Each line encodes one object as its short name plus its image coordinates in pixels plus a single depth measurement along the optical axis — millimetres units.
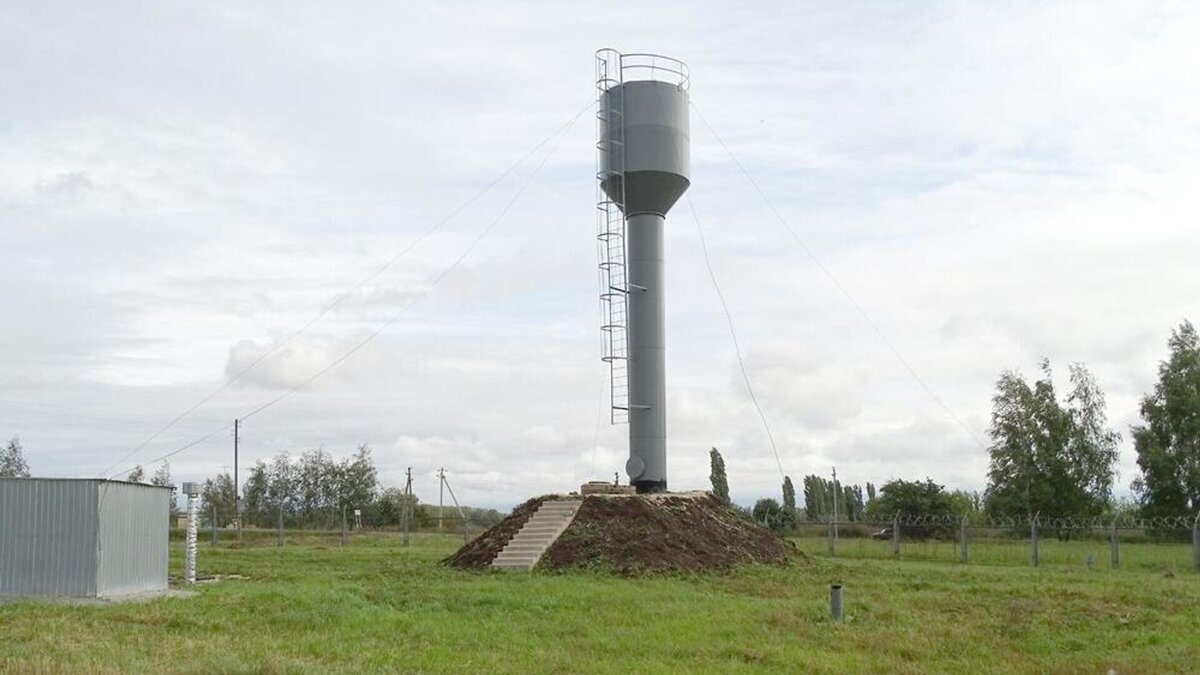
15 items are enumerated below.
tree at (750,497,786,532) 59556
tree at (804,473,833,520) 93875
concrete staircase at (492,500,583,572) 30438
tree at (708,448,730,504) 70312
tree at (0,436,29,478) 85612
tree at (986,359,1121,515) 53812
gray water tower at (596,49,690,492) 35250
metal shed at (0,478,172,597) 23125
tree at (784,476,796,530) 63528
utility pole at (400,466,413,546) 69875
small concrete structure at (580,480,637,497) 34312
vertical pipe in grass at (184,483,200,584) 28047
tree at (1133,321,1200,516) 52031
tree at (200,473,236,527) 79938
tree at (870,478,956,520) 57375
